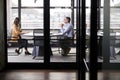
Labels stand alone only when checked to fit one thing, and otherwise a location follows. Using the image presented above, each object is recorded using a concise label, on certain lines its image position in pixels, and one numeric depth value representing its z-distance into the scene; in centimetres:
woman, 718
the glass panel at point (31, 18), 716
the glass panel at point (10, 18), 708
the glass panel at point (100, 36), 159
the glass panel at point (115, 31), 127
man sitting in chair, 725
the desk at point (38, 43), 721
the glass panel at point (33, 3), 711
